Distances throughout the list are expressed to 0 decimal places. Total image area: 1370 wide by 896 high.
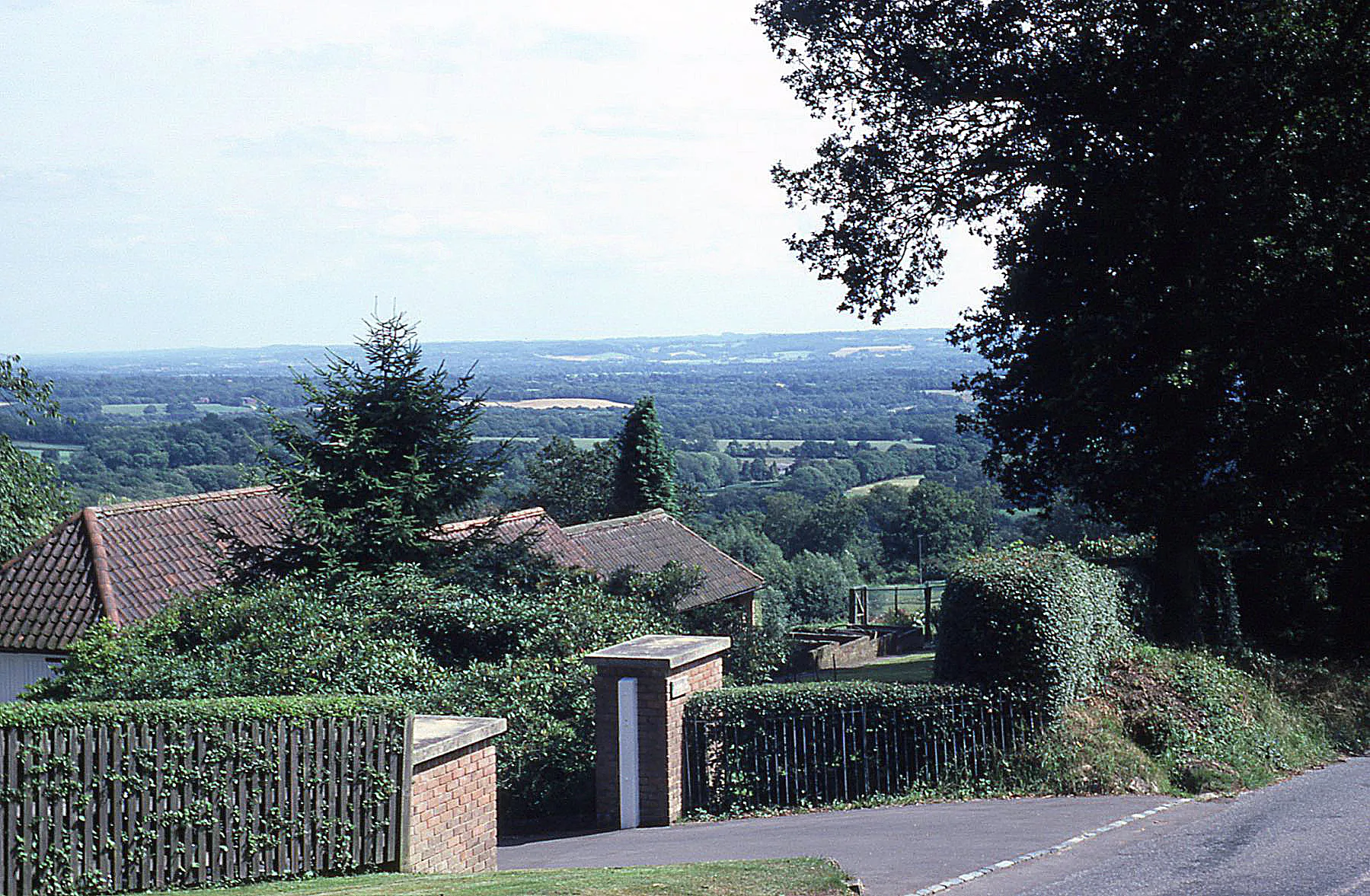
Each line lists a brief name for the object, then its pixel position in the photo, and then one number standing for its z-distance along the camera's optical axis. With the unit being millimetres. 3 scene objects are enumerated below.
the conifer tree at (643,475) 47250
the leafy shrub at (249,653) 12836
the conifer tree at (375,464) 19484
